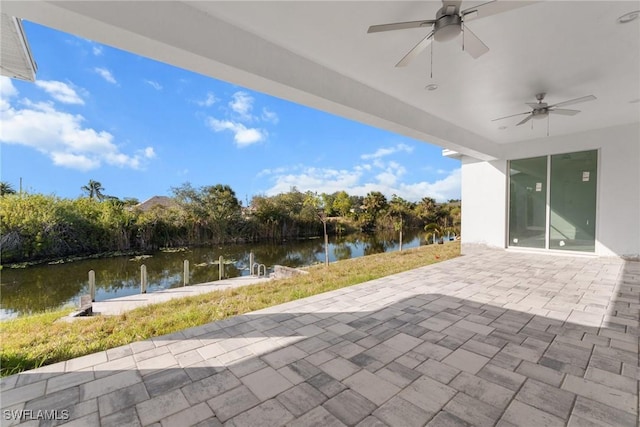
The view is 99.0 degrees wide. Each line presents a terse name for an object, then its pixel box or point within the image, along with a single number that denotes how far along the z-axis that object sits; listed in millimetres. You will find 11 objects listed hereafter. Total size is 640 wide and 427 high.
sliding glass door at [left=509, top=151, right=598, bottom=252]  5465
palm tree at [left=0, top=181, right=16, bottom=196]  18188
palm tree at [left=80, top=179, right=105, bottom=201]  27344
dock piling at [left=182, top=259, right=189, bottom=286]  7232
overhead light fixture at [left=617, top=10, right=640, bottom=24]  2164
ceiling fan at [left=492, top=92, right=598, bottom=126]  3639
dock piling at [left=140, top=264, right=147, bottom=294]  6527
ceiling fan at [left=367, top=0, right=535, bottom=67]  1750
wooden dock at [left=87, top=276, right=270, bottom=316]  4886
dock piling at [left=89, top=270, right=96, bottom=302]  5693
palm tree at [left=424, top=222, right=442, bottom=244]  10773
